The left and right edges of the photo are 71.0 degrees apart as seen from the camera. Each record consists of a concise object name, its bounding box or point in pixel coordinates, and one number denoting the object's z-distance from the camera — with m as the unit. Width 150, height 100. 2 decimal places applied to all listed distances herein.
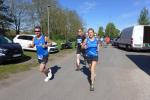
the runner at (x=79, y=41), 4.40
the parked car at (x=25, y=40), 8.49
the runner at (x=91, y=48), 3.06
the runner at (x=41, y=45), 3.31
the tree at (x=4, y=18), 16.45
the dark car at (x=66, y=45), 10.87
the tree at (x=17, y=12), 18.94
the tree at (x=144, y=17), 23.73
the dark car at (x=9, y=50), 5.37
